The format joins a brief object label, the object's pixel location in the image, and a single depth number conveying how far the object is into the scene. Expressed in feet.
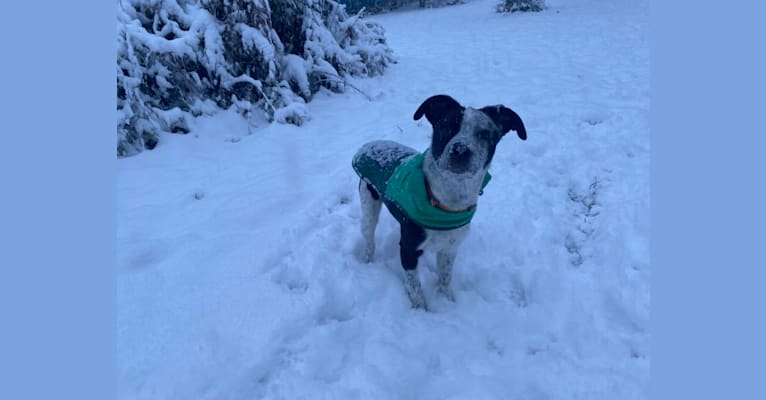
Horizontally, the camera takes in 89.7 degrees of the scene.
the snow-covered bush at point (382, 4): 71.03
